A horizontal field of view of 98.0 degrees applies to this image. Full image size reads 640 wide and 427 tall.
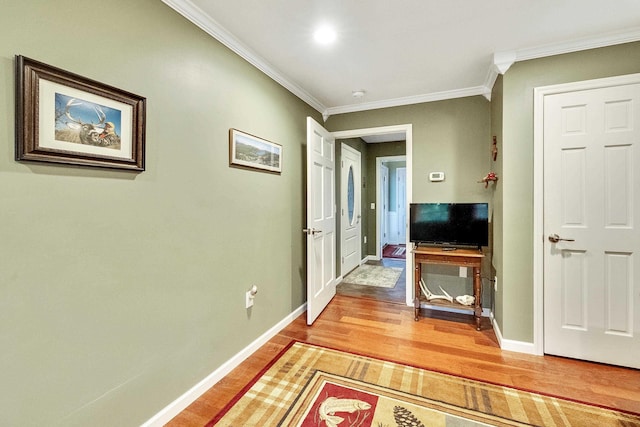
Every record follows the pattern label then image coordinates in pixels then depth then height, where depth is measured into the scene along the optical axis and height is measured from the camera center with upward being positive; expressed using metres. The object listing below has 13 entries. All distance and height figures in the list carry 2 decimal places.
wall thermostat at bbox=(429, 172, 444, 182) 3.12 +0.43
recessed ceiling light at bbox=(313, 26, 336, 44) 1.91 +1.28
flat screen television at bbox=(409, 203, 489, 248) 2.78 -0.09
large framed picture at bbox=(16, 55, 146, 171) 1.03 +0.40
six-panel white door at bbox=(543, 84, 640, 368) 2.00 -0.07
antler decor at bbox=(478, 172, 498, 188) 2.58 +0.35
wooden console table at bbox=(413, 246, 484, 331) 2.68 -0.47
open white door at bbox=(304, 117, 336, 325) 2.75 -0.06
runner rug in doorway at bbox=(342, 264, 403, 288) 4.22 -1.02
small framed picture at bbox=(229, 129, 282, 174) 2.06 +0.51
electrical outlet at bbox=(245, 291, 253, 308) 2.21 -0.68
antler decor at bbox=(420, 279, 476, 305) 2.80 -0.86
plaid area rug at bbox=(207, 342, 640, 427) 1.57 -1.15
